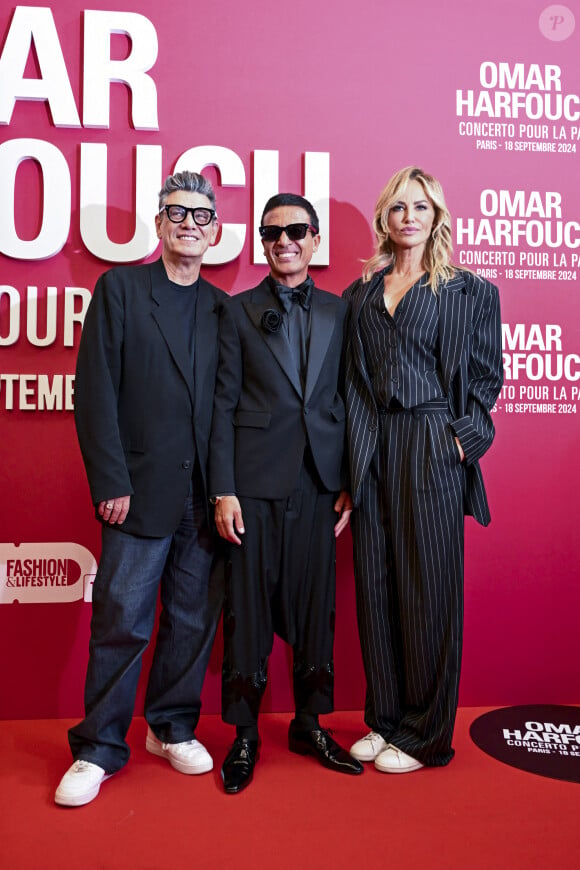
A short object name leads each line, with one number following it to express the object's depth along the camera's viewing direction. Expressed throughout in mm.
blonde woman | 2666
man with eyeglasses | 2555
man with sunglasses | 2607
